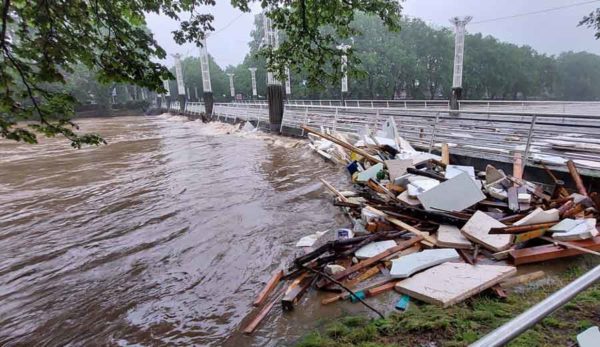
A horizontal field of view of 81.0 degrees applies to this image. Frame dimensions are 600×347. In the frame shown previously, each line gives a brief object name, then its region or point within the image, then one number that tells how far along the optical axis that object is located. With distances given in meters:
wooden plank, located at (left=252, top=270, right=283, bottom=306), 3.73
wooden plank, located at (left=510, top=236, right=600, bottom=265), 3.71
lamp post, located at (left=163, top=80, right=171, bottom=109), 62.19
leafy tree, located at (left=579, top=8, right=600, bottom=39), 12.30
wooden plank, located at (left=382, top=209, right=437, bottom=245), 4.40
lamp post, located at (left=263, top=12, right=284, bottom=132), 17.59
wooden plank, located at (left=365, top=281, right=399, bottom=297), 3.54
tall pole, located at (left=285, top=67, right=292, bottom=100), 33.06
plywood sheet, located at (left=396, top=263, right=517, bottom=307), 3.19
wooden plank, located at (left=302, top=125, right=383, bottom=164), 7.52
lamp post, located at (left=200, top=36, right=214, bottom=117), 34.88
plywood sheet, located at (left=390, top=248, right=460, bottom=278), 3.71
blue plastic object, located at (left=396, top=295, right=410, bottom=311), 3.25
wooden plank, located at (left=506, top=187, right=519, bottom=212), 4.77
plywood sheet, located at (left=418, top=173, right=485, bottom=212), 4.80
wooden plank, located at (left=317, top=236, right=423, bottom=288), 3.85
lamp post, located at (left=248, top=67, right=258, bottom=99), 44.55
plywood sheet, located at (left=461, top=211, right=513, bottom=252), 3.95
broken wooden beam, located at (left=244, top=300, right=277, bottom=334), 3.27
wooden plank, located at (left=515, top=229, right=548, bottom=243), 4.05
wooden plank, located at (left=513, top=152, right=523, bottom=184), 5.90
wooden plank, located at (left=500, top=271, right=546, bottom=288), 3.42
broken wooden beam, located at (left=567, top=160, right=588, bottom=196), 4.97
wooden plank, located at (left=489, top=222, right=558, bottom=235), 4.11
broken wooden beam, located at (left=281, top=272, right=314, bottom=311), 3.52
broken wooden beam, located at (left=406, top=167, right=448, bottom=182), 5.84
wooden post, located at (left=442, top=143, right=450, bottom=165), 7.23
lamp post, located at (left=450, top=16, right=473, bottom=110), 18.17
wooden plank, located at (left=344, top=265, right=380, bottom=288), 3.78
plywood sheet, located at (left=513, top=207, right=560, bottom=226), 4.18
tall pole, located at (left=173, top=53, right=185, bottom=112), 46.11
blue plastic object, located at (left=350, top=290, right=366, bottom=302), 3.50
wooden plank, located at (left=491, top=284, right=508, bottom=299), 3.17
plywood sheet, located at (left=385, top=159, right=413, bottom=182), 6.39
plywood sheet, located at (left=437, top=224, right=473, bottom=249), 4.14
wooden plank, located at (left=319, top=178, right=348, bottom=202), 6.34
